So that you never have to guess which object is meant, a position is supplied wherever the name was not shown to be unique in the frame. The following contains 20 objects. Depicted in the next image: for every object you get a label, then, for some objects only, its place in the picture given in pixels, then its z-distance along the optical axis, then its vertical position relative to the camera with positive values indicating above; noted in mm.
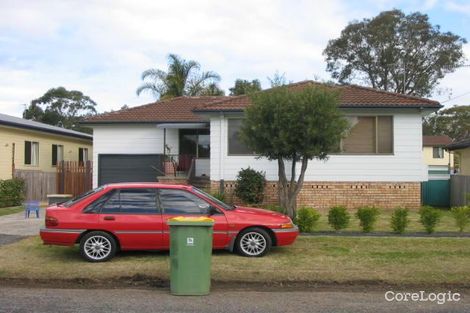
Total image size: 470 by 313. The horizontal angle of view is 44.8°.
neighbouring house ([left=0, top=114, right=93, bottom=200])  25812 +797
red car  10062 -975
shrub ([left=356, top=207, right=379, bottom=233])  13047 -1163
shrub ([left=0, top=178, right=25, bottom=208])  23633 -1074
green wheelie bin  8039 -1277
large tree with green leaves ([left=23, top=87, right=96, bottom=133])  60500 +6482
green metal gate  24891 -1125
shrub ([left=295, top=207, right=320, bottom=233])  12867 -1194
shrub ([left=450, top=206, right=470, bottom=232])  13141 -1166
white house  20547 +363
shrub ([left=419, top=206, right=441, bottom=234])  12906 -1153
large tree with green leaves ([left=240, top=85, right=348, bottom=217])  12836 +998
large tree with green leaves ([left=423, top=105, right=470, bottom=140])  67188 +5396
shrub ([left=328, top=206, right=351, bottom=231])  13023 -1162
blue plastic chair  18062 -1285
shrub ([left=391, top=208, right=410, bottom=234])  12969 -1223
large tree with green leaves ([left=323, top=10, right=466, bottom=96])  48625 +9919
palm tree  36188 +5510
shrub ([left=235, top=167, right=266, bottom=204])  20094 -674
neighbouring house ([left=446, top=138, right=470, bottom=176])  26325 +705
